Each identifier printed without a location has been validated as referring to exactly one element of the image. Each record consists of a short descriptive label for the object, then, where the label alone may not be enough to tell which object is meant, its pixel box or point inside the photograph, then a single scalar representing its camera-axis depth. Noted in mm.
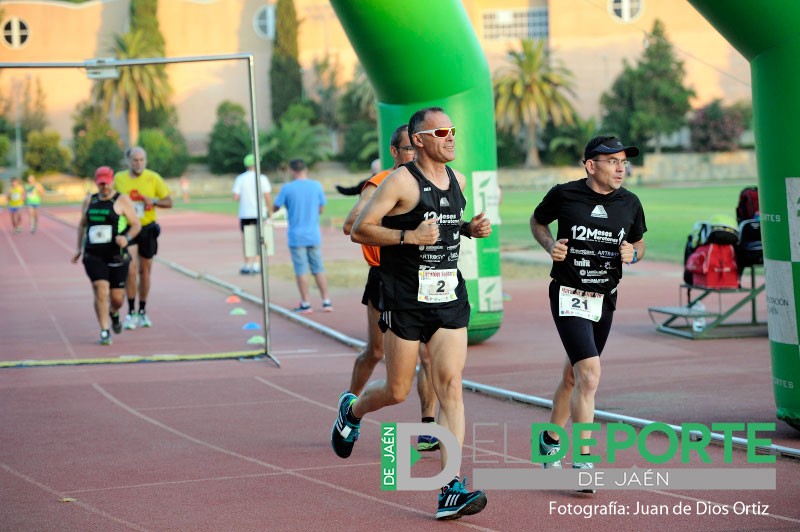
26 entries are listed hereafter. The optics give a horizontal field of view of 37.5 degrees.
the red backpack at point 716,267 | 13430
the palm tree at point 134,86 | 77812
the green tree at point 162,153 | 76000
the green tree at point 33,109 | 79562
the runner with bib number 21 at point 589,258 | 6855
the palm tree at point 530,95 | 78438
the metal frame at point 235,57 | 11578
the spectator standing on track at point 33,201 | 40812
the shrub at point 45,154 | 73312
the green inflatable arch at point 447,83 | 11672
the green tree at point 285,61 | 82375
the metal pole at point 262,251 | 12117
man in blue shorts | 16172
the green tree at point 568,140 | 79312
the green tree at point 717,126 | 77188
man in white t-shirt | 20727
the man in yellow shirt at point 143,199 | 14594
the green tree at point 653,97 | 77188
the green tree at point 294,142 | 77812
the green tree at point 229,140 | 77625
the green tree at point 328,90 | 83812
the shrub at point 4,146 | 72938
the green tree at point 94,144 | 71562
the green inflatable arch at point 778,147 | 7613
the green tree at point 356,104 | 80938
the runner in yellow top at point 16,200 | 40031
